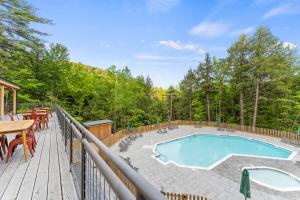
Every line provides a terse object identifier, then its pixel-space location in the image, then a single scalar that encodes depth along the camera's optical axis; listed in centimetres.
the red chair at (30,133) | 308
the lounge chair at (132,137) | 1064
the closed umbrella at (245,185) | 385
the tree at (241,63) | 1444
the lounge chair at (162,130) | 1272
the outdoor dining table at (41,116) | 541
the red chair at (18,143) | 270
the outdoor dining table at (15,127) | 255
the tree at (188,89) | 1964
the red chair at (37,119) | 507
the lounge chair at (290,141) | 987
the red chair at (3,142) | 291
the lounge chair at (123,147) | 858
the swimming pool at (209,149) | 852
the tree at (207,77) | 1797
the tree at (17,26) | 872
